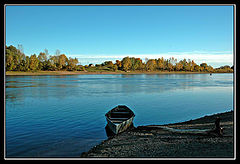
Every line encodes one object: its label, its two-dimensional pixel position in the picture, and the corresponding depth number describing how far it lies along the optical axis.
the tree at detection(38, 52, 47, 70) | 170.88
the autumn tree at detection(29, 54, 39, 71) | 151.20
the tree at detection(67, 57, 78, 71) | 193.79
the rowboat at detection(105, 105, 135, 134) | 16.78
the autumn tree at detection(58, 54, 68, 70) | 183.18
